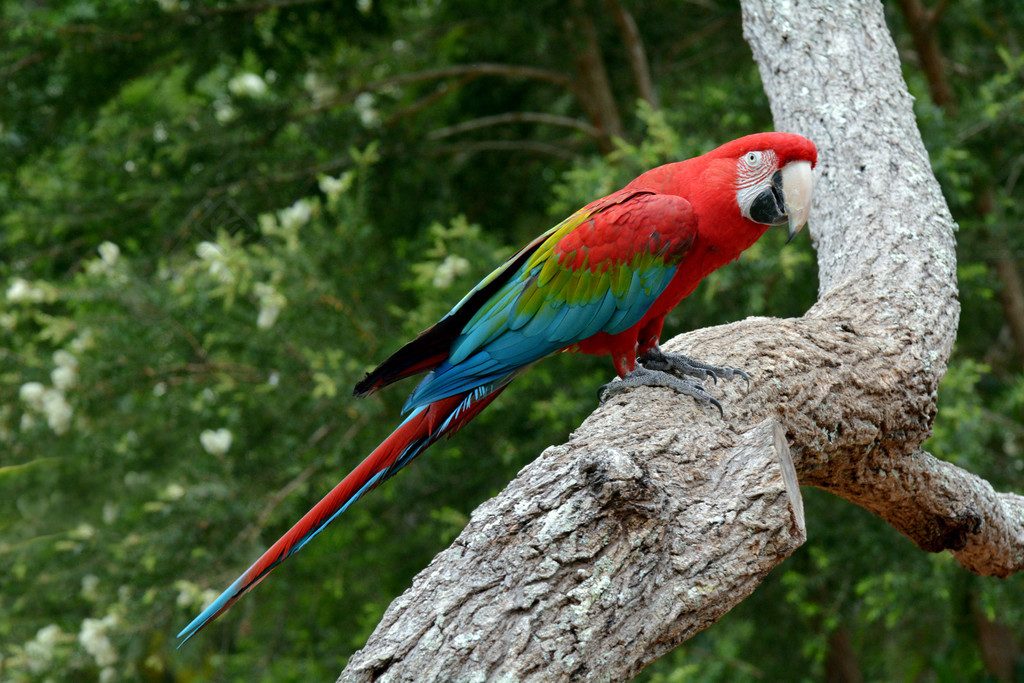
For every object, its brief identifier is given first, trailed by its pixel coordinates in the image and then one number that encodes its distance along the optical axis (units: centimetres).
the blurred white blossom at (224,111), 914
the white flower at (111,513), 956
